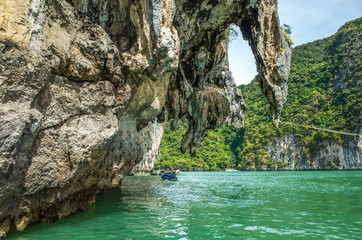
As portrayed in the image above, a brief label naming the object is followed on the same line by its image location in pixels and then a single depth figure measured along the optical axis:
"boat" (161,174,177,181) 26.11
